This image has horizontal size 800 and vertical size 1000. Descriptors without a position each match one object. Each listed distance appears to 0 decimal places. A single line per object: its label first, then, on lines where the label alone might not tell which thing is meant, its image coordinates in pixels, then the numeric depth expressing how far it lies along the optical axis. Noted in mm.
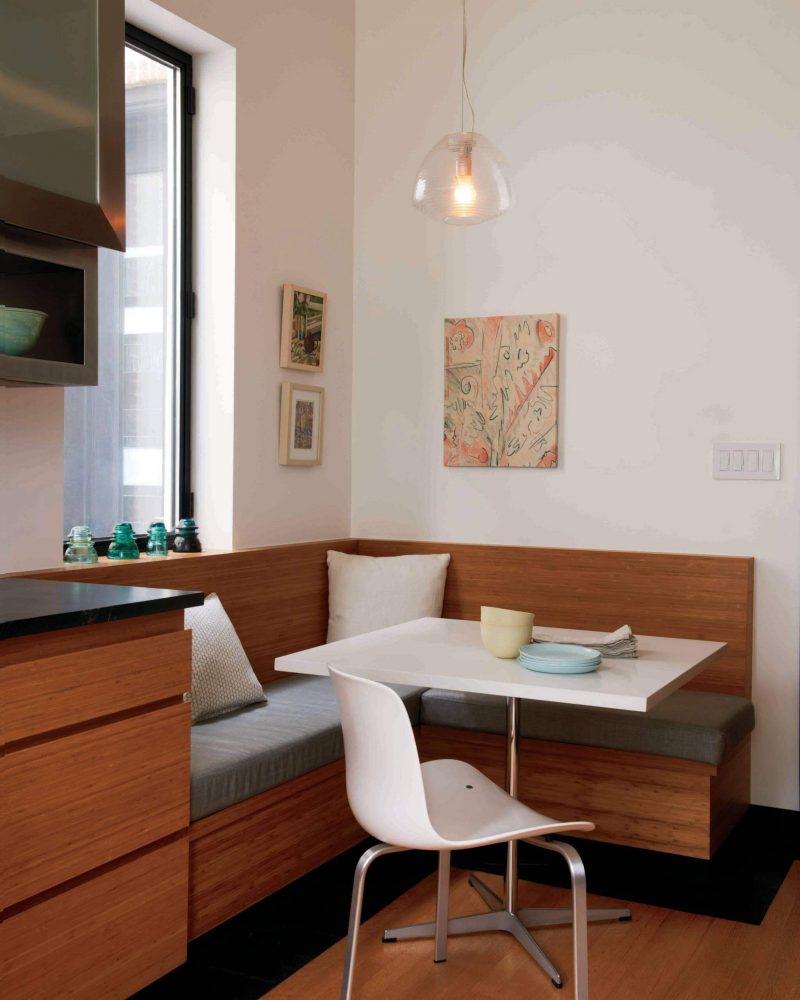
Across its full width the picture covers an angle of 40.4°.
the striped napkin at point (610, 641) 2615
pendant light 2719
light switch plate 3559
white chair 1967
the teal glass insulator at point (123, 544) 3123
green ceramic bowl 2355
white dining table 2232
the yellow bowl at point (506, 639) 2531
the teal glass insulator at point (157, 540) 3291
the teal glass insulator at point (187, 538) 3439
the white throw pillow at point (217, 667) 2902
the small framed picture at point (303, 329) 3883
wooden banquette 2678
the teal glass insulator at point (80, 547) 2956
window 3369
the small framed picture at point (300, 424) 3908
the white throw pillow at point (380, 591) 3828
